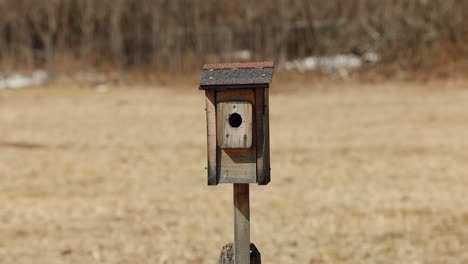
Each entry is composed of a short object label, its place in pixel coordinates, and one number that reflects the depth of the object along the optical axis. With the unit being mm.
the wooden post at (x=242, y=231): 9422
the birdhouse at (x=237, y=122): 9234
